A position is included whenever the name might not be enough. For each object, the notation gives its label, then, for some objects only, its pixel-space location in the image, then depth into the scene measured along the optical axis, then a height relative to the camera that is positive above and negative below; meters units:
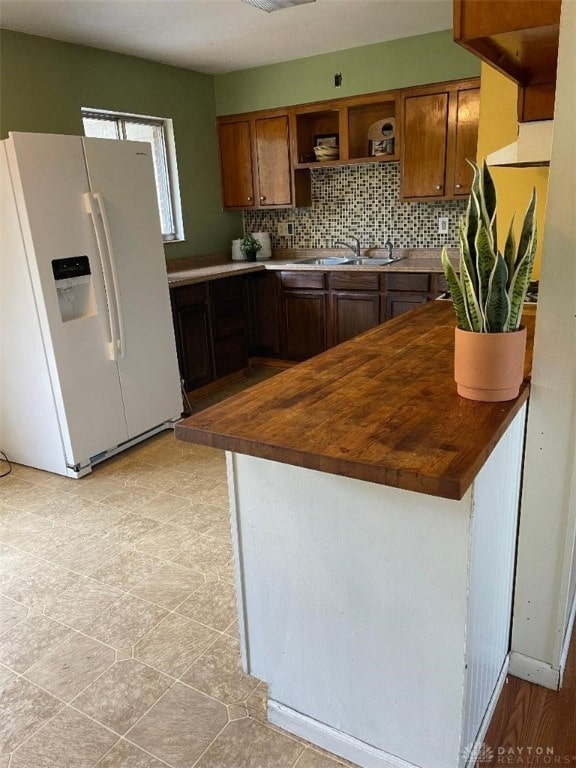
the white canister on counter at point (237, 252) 5.09 -0.37
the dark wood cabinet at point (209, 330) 4.04 -0.86
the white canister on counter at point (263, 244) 5.12 -0.32
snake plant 1.17 -0.15
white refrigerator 2.81 -0.43
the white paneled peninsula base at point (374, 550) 1.12 -0.74
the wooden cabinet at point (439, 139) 3.97 +0.40
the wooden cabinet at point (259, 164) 4.71 +0.35
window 4.25 +0.50
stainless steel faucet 4.81 -0.35
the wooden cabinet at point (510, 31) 1.26 +0.37
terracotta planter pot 1.21 -0.35
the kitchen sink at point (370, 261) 4.54 -0.47
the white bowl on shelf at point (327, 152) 4.55 +0.39
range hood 1.97 +0.15
